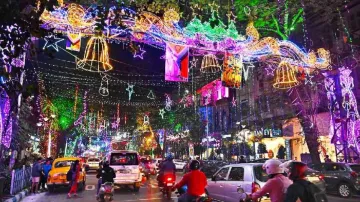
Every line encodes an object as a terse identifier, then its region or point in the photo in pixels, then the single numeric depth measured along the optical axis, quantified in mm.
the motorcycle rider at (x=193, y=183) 7016
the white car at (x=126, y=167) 16109
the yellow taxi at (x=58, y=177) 16672
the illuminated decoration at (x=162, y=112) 42338
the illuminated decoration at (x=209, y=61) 16281
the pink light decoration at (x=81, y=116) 43344
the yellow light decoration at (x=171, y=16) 13875
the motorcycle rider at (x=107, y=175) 11539
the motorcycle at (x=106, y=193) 11227
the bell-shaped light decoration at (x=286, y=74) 17625
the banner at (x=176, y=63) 14086
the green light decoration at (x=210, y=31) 14680
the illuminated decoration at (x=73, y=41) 12930
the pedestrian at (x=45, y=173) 17891
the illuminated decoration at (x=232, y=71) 15812
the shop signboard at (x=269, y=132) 30253
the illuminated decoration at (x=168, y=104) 39609
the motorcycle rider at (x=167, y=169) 14241
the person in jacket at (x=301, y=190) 3604
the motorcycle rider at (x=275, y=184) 4594
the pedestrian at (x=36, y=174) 16047
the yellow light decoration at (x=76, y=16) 12438
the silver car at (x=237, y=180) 8961
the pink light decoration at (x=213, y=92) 45000
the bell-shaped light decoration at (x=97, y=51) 13420
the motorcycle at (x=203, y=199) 6804
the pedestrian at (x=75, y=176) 15078
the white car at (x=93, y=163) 34156
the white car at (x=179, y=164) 35406
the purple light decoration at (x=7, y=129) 14023
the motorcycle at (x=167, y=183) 13728
